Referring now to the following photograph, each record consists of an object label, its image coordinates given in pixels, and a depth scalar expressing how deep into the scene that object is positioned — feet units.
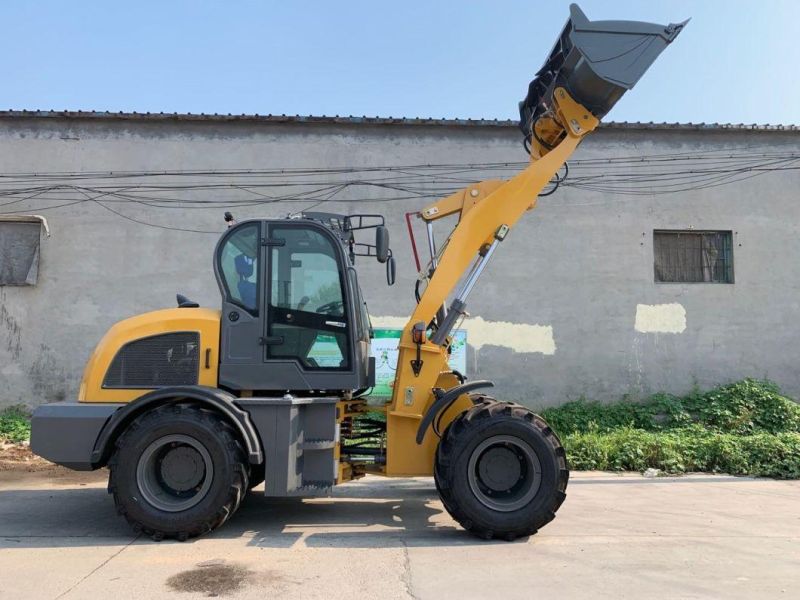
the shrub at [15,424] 34.81
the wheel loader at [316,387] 17.35
